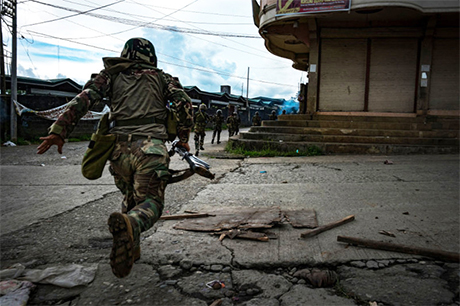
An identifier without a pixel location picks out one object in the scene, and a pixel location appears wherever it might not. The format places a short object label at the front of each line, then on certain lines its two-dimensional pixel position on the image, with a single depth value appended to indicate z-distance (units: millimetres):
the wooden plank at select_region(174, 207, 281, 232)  3160
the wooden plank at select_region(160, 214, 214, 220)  3518
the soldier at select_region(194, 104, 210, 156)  11126
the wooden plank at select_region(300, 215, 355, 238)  2889
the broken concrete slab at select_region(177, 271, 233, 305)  2070
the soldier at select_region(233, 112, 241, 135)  17606
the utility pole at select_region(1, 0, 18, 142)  13738
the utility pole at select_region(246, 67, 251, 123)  38456
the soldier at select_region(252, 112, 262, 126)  18761
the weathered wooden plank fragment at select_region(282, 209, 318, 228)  3209
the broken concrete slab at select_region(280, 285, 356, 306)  1946
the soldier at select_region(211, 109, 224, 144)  14750
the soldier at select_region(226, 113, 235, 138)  17297
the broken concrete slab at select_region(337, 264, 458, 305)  1974
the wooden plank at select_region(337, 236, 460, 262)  2402
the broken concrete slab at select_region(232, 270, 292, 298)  2092
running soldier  2352
